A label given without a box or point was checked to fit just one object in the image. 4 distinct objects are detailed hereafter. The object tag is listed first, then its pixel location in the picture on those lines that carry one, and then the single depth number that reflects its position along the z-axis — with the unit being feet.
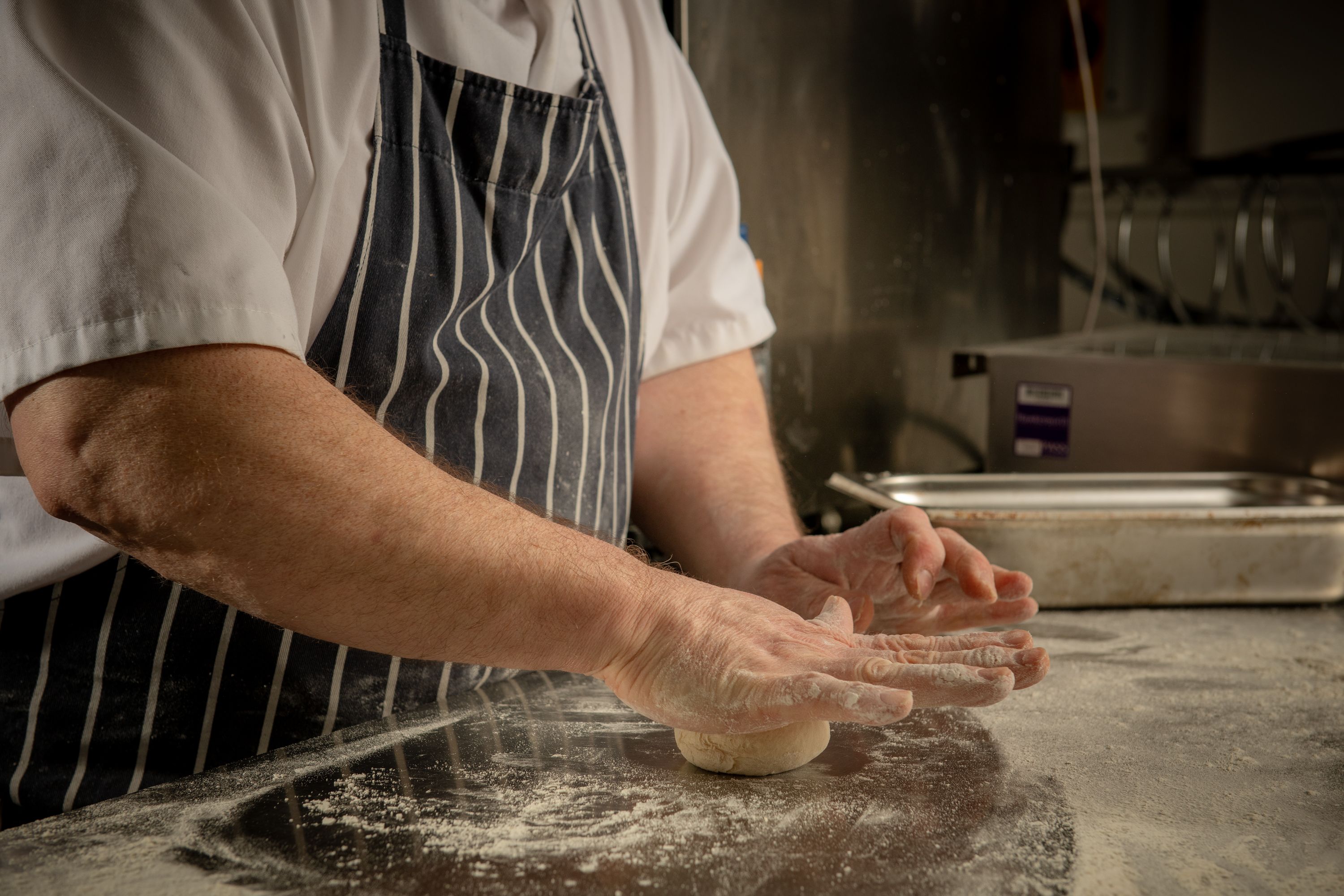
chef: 2.18
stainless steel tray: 4.03
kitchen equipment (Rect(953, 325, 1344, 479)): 5.00
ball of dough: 2.50
